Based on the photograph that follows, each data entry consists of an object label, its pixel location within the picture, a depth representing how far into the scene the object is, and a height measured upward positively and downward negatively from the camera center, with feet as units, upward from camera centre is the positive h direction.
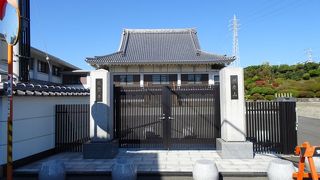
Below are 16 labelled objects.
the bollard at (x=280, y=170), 20.49 -5.61
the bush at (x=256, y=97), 104.78 -0.73
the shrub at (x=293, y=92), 105.04 +1.08
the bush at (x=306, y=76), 119.44 +7.97
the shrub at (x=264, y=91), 106.73 +1.60
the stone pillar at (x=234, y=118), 29.40 -2.45
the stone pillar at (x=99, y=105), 30.81 -1.02
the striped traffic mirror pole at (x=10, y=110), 17.70 -0.86
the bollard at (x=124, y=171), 20.93 -5.65
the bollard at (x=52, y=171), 21.30 -5.74
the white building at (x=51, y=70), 93.35 +10.81
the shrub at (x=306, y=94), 102.27 +0.22
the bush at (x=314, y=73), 117.29 +9.28
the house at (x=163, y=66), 84.07 +9.16
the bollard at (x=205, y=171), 20.71 -5.68
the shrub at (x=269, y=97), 101.16 -0.76
